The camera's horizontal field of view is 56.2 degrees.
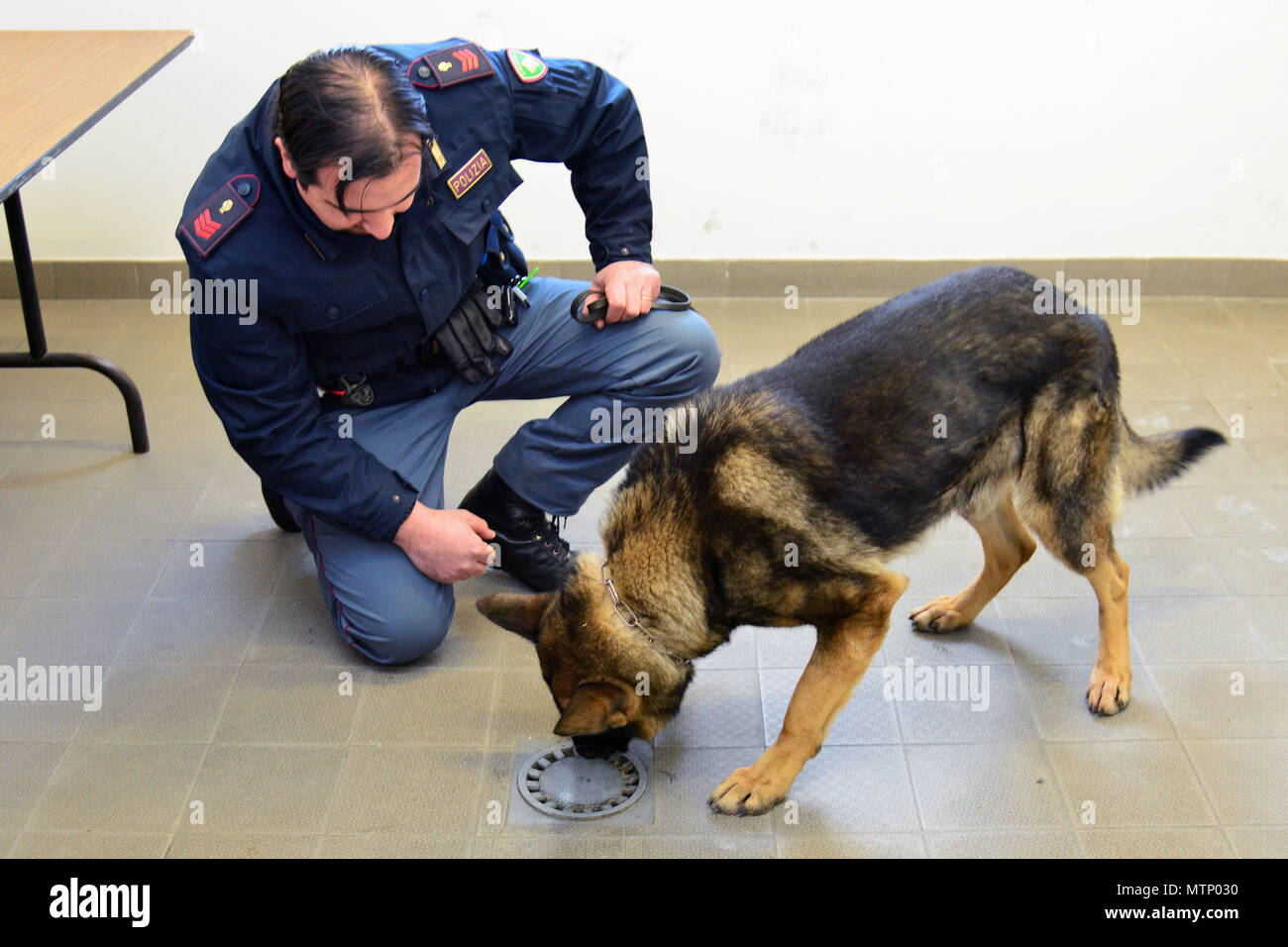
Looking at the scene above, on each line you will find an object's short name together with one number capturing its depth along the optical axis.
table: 3.18
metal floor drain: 2.71
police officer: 2.64
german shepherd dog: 2.53
